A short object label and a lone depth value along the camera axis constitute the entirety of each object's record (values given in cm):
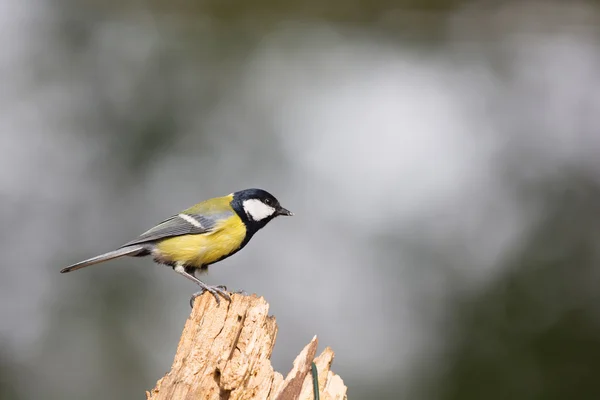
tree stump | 459
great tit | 467
